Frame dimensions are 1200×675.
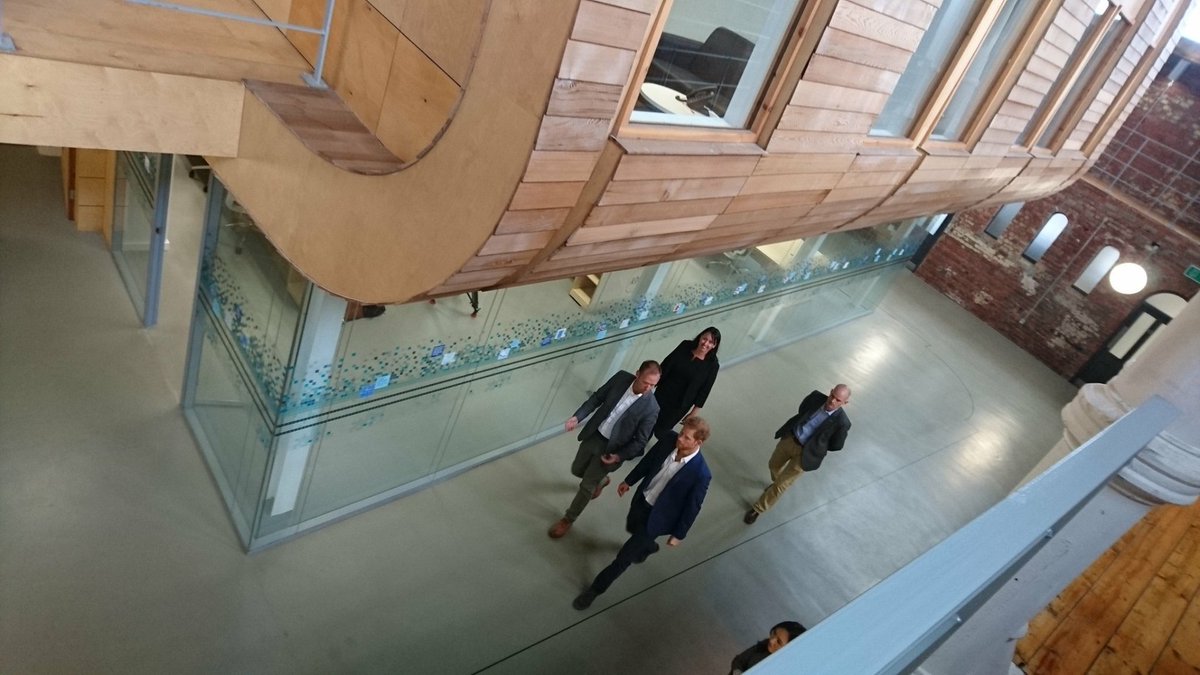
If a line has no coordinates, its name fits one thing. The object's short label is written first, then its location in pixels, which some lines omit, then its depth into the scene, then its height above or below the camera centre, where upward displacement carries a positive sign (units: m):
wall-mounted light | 12.29 -1.80
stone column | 3.20 -1.23
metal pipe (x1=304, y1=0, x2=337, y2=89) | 3.05 -0.98
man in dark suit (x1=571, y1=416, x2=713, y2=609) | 4.75 -3.02
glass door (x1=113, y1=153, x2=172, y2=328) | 5.70 -3.57
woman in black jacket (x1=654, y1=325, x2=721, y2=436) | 6.01 -2.86
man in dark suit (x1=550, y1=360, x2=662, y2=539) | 5.18 -2.94
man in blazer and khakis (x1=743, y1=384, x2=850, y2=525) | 6.24 -3.04
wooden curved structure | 2.40 -0.78
